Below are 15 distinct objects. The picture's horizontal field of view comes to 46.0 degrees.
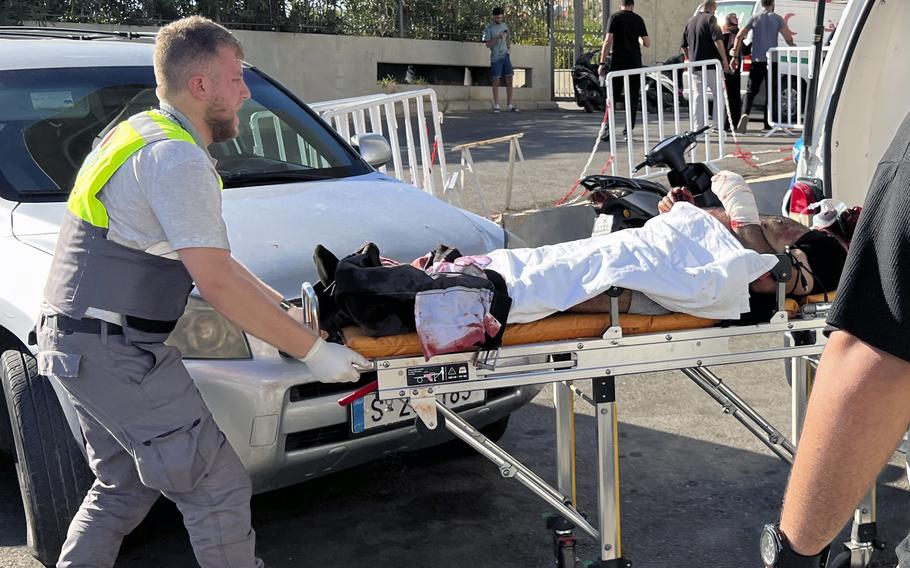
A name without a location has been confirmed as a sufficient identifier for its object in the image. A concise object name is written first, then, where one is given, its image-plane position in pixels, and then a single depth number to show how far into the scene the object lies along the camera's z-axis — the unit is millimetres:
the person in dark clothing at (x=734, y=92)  15383
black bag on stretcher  2902
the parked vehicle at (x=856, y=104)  4715
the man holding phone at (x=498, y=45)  19016
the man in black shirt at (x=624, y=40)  14328
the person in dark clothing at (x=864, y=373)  1622
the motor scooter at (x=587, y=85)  19953
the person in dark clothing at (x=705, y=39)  13906
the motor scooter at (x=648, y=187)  3879
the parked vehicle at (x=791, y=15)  17348
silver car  3391
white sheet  3027
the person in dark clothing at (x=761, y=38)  14953
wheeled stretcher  2955
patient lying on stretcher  3099
